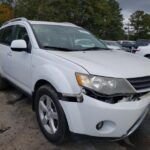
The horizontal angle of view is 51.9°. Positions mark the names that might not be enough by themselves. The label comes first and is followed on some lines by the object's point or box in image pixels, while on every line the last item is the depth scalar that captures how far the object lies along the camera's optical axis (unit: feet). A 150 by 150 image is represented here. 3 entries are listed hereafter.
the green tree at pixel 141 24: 127.63
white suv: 5.64
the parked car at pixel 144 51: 19.63
